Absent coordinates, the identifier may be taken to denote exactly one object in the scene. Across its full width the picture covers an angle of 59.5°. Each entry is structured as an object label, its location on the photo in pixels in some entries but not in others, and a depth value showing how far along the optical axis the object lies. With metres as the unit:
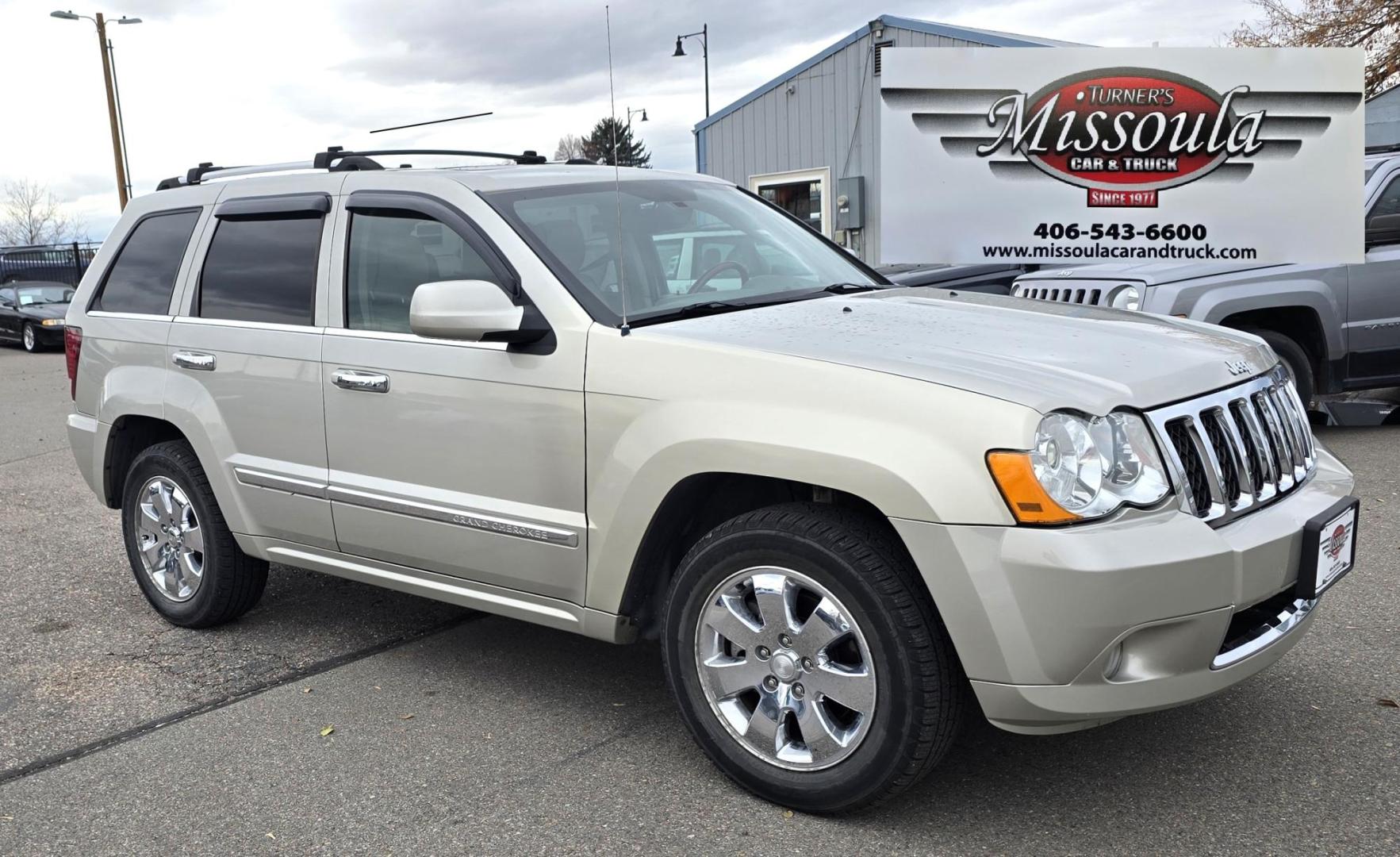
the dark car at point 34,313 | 21.73
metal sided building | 15.69
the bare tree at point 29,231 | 55.62
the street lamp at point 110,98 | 28.23
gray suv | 7.78
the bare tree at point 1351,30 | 25.42
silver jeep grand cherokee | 2.81
